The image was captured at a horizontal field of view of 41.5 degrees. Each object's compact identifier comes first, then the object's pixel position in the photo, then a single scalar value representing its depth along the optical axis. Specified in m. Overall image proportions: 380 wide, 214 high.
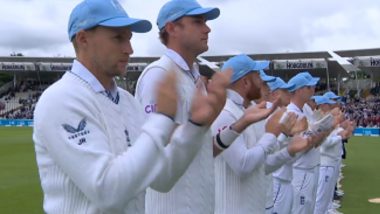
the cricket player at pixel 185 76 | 3.23
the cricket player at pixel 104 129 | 2.02
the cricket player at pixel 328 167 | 9.72
